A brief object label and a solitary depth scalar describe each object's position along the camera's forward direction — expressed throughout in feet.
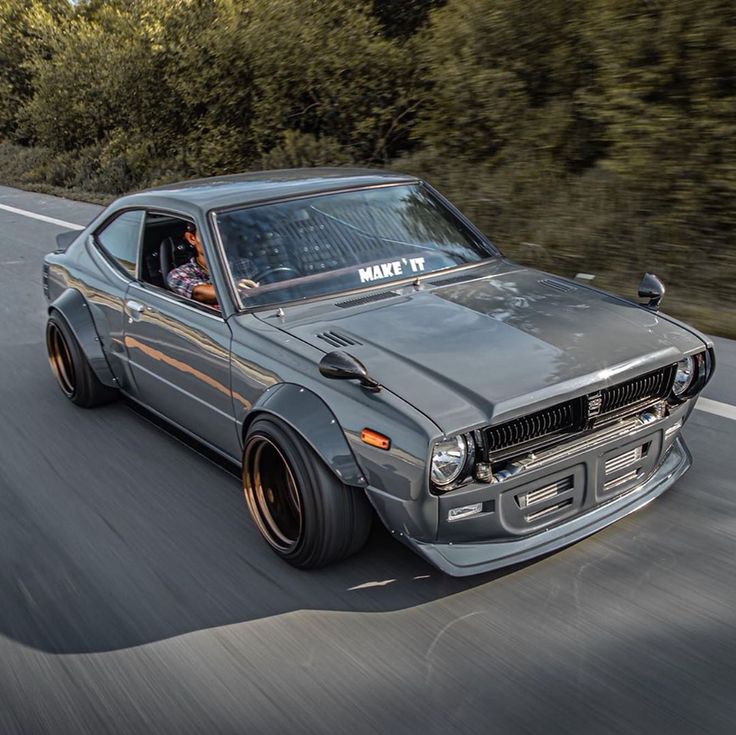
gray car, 10.16
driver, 13.64
